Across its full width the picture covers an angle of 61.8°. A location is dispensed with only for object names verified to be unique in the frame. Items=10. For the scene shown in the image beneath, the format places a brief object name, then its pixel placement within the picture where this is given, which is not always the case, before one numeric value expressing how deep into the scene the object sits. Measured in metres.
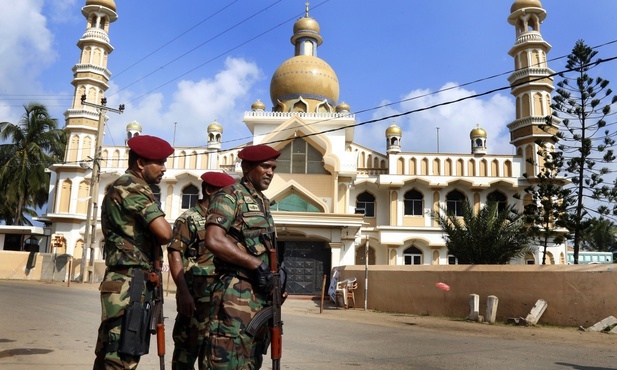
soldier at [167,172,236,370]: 3.51
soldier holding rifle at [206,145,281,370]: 2.73
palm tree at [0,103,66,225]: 31.42
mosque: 24.05
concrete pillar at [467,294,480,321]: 10.96
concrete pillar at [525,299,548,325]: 10.21
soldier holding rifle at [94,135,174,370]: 2.83
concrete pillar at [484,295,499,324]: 10.75
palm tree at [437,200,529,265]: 15.91
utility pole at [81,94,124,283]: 21.67
